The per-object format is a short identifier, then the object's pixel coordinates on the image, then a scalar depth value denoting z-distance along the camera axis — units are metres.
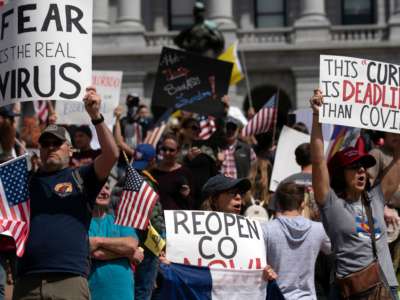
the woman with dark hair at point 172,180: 12.96
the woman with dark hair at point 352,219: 8.68
